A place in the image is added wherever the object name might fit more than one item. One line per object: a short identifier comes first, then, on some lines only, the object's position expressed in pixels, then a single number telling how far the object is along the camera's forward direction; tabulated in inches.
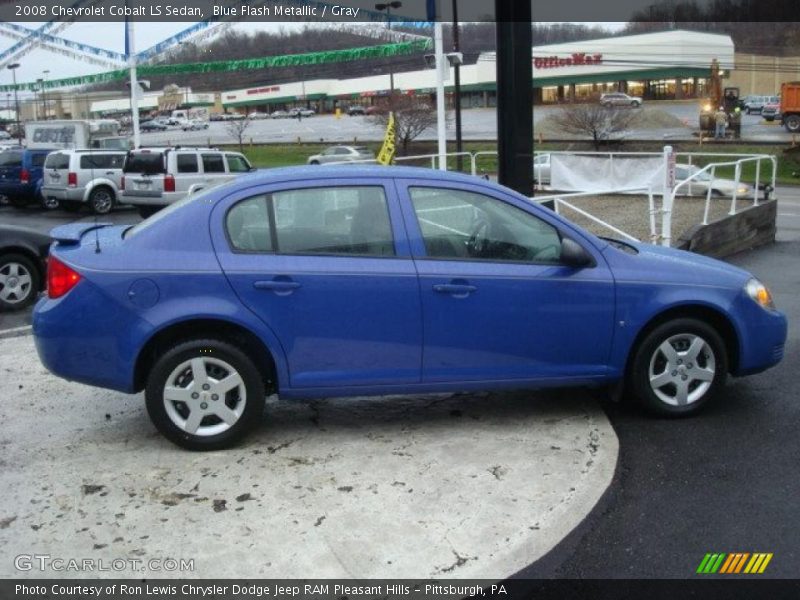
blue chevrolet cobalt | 193.6
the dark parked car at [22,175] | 1023.6
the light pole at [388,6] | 916.6
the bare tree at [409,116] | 1592.0
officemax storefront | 2377.0
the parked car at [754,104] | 2731.3
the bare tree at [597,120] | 1793.8
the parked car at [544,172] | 977.2
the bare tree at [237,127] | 1925.4
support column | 311.9
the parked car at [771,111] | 2321.6
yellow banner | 655.1
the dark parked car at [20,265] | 403.2
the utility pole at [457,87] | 1082.7
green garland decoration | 976.9
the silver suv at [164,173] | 861.2
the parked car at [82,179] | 947.3
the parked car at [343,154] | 1267.0
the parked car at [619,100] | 1909.4
